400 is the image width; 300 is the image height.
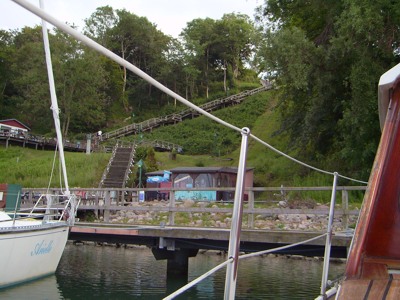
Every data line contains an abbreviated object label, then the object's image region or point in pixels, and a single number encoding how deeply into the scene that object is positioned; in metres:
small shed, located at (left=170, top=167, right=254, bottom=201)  28.22
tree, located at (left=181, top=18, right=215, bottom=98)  63.01
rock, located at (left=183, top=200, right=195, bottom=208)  20.44
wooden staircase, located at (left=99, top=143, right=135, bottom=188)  34.03
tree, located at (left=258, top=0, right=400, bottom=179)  18.80
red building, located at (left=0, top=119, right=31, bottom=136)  47.34
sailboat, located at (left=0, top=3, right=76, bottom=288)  10.60
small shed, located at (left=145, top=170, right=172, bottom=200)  29.69
